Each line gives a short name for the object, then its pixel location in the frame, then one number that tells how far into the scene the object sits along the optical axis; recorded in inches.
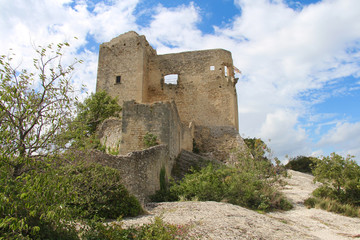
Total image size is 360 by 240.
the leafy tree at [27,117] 169.3
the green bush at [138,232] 203.0
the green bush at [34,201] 149.9
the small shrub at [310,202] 464.4
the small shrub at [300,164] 945.0
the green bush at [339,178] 486.6
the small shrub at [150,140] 476.7
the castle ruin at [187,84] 865.5
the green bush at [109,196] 235.7
